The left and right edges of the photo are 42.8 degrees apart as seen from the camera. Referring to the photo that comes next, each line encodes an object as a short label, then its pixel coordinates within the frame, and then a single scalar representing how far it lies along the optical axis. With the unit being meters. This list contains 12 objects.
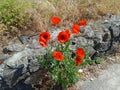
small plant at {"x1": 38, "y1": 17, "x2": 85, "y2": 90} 2.02
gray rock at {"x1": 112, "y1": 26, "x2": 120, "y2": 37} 2.54
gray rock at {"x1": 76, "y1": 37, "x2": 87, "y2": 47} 2.34
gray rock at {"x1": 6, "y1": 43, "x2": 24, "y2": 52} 2.21
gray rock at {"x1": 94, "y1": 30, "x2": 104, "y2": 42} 2.44
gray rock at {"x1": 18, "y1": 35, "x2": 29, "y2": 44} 2.34
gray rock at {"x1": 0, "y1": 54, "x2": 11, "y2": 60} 2.13
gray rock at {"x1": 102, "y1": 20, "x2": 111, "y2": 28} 2.56
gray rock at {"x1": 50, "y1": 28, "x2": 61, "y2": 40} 2.34
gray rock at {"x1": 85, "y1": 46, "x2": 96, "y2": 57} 2.36
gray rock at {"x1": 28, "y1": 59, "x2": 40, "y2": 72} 2.09
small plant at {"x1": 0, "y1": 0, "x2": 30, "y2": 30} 2.42
